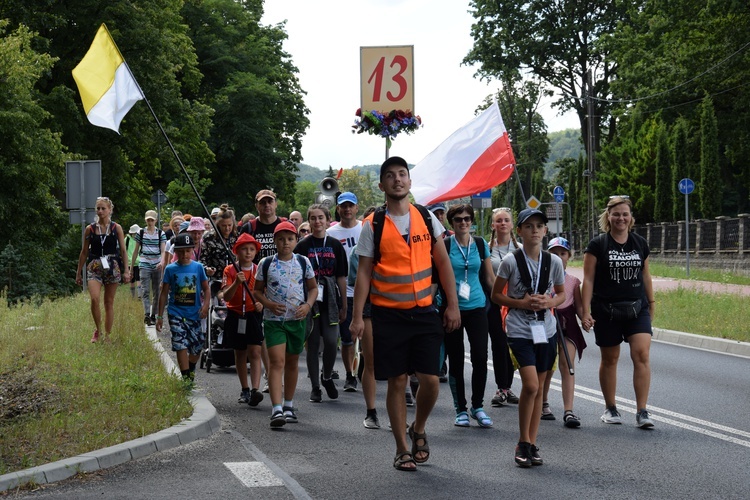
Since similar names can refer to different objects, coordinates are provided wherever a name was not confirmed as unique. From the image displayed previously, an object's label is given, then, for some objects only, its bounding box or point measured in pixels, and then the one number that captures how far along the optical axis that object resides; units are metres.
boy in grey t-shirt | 7.67
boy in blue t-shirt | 10.52
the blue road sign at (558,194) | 47.94
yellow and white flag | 11.36
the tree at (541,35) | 56.81
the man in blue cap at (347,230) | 11.65
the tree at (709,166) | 49.03
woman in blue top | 9.31
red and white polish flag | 13.13
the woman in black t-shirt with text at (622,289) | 9.13
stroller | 13.32
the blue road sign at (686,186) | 32.47
